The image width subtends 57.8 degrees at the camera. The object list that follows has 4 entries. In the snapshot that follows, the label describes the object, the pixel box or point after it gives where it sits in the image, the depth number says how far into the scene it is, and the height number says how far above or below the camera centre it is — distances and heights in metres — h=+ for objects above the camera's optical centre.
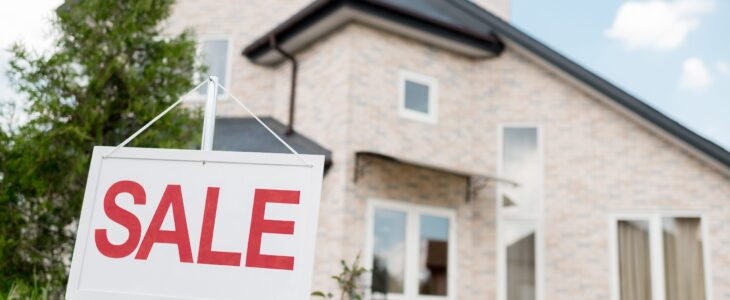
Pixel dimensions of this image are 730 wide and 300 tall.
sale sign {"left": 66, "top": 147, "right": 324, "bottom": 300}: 2.77 +0.29
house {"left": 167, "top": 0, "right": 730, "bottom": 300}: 10.20 +2.50
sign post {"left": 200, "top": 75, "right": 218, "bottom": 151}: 3.17 +0.88
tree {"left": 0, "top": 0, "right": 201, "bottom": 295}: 6.19 +1.74
